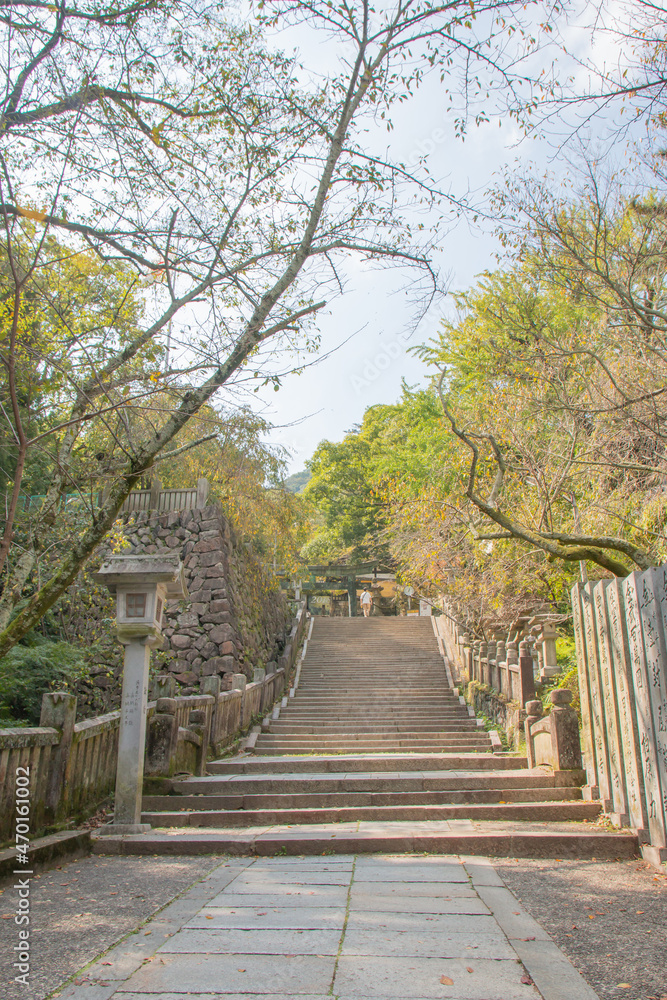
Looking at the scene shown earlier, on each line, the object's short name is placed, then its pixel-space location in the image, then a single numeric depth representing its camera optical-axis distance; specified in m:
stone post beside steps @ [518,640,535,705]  10.09
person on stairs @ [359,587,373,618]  28.20
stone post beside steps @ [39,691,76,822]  5.27
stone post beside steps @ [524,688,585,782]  6.76
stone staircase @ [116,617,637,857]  4.97
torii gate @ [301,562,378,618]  30.98
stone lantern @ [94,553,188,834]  5.73
